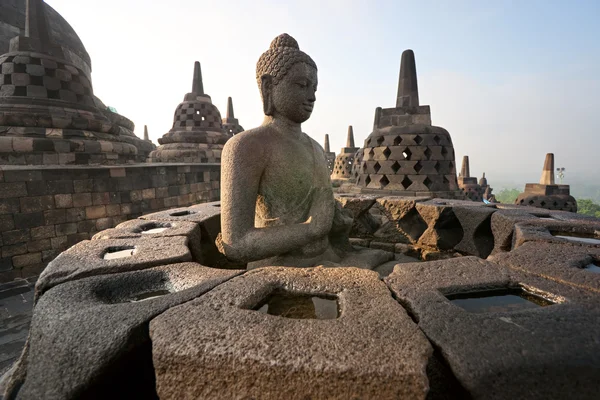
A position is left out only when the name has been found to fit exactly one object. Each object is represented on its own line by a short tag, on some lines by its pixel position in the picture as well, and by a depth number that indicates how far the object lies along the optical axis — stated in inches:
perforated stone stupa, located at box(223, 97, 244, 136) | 661.3
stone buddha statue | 69.8
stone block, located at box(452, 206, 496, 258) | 106.6
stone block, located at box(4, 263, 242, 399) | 35.1
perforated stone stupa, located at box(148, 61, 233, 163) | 428.1
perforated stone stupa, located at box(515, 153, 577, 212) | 405.4
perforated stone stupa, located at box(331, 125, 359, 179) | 605.2
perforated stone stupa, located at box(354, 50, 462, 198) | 198.7
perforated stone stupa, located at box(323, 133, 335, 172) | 841.0
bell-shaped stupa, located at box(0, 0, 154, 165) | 215.2
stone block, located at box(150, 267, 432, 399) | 29.6
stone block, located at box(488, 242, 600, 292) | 49.8
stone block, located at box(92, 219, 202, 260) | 81.7
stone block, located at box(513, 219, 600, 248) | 73.7
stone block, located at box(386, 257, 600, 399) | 30.2
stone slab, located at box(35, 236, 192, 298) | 54.2
